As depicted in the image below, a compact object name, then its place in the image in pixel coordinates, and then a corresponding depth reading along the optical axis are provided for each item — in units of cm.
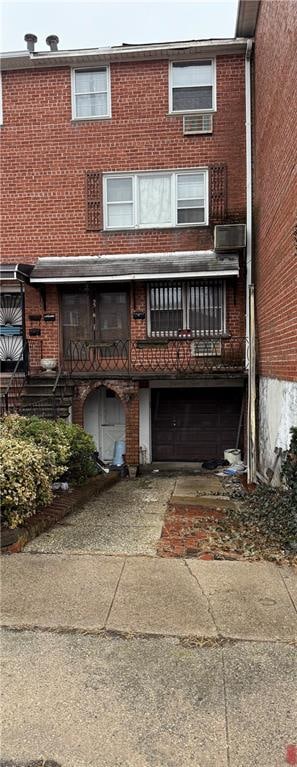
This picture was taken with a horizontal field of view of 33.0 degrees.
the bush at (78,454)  752
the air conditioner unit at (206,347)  1145
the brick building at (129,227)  1131
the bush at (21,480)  495
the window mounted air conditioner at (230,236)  1031
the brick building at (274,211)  674
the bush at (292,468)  570
